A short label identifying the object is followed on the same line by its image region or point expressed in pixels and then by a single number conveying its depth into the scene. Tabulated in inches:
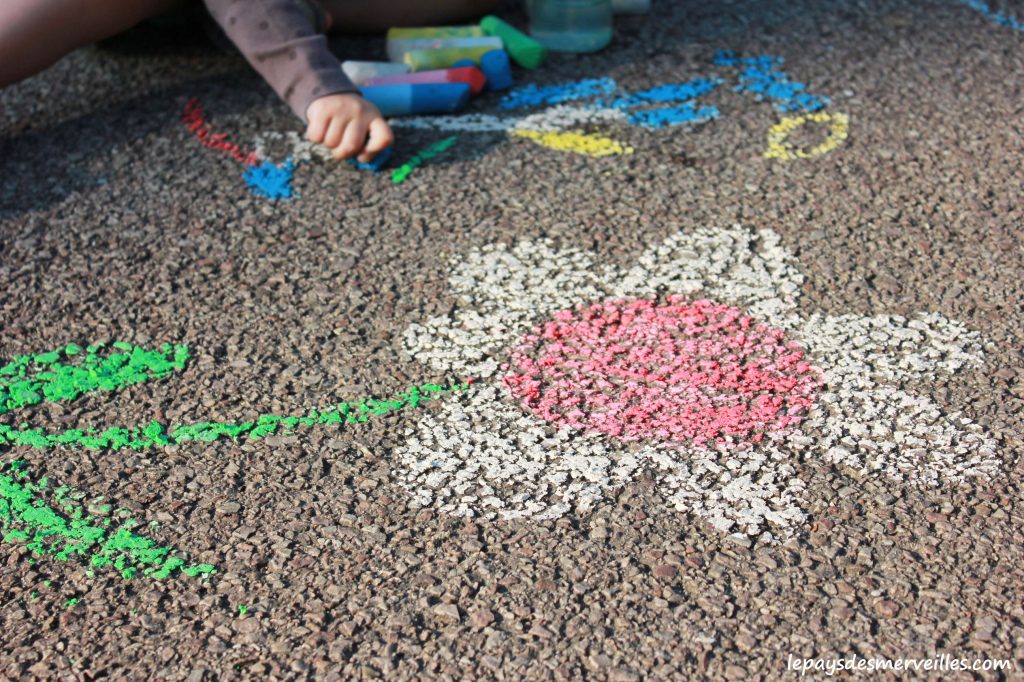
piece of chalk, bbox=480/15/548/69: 101.0
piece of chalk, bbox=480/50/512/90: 96.9
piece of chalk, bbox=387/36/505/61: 101.1
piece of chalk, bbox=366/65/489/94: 94.7
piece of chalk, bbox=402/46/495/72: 98.7
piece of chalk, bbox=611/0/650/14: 111.3
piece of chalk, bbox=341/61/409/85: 96.0
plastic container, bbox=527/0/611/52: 104.6
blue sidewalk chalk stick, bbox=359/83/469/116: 92.5
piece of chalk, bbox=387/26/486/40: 104.1
